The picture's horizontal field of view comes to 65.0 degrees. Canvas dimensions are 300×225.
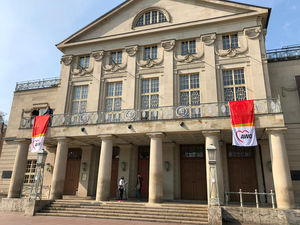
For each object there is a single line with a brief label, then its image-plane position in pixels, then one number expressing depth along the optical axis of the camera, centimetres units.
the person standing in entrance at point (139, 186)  1540
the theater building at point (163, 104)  1427
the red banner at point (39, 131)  1617
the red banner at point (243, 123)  1248
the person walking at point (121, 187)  1521
